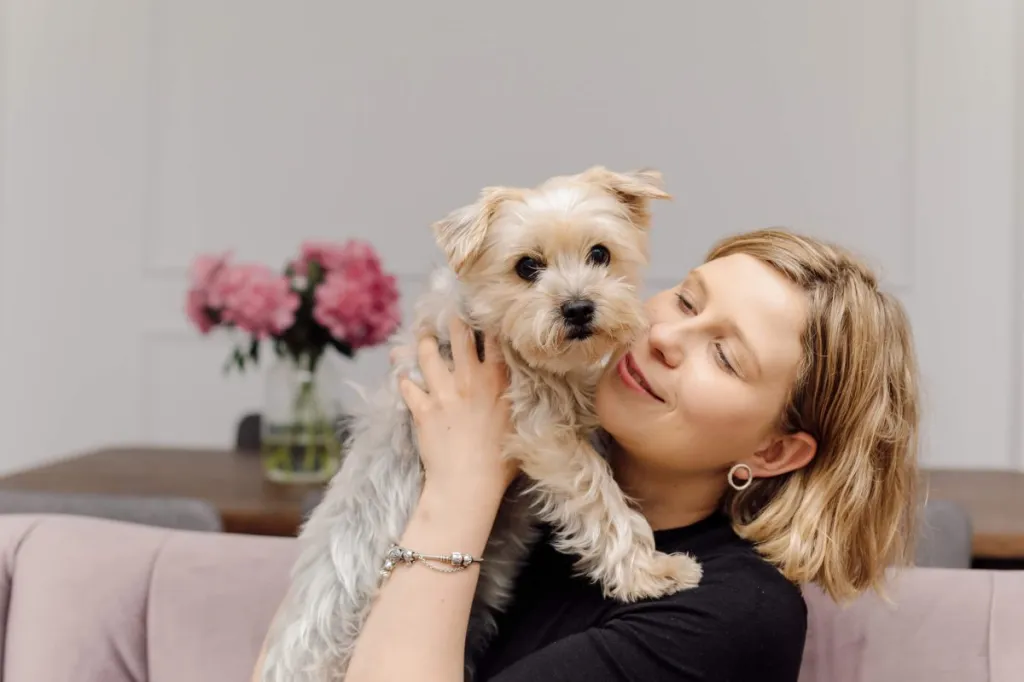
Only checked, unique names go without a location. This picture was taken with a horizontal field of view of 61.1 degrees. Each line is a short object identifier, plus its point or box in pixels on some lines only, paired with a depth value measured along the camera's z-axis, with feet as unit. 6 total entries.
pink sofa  4.59
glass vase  7.22
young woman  3.56
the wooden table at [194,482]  6.24
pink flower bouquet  6.78
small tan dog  3.90
